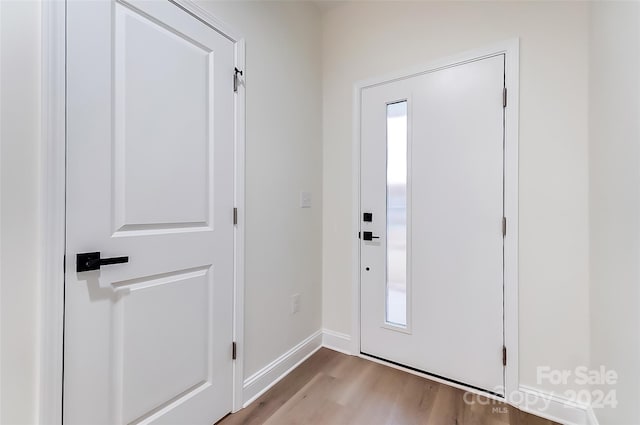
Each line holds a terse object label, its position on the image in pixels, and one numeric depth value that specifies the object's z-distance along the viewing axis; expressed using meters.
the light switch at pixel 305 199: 2.19
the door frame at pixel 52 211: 0.96
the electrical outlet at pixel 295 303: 2.11
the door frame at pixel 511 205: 1.67
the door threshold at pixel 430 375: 1.77
